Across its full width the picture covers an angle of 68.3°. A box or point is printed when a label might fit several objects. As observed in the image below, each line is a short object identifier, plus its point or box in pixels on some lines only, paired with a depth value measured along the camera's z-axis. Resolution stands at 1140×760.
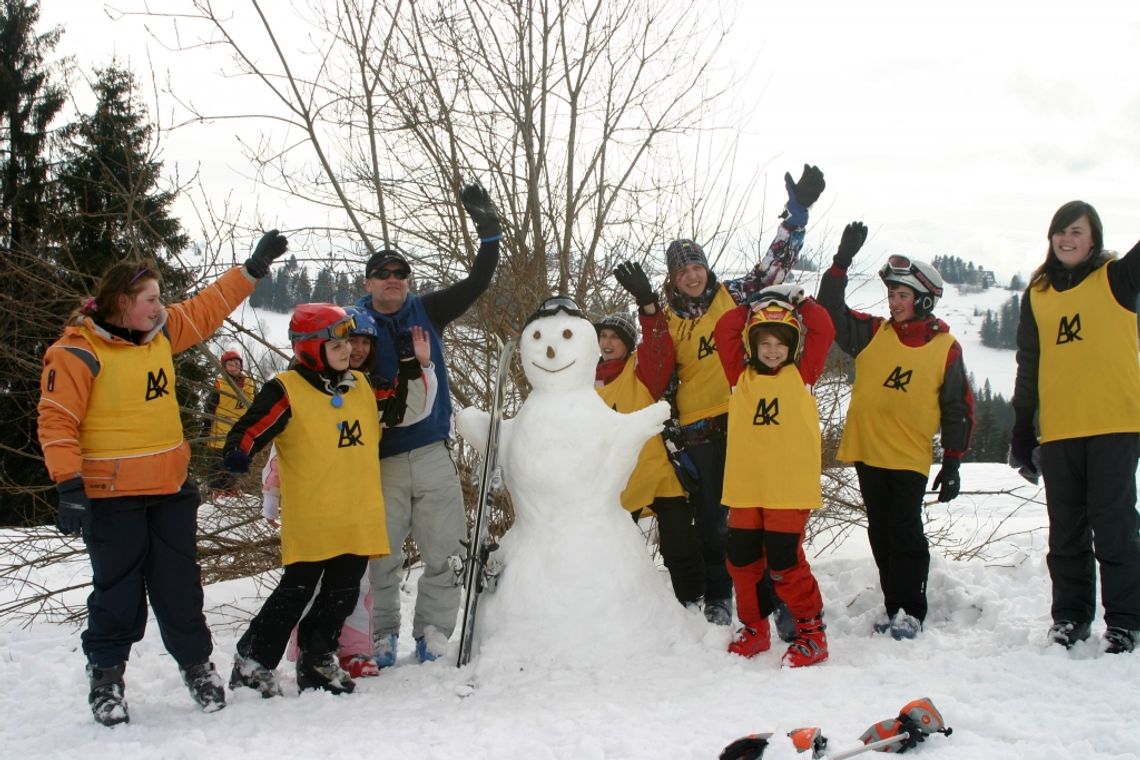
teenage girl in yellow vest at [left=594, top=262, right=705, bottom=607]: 4.01
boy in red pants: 3.38
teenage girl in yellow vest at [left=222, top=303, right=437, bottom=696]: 3.24
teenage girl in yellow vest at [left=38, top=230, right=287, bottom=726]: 2.94
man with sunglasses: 3.70
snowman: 3.44
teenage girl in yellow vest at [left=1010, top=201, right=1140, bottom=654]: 3.22
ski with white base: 3.53
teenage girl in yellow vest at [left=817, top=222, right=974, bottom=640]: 3.69
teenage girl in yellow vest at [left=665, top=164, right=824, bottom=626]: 3.94
